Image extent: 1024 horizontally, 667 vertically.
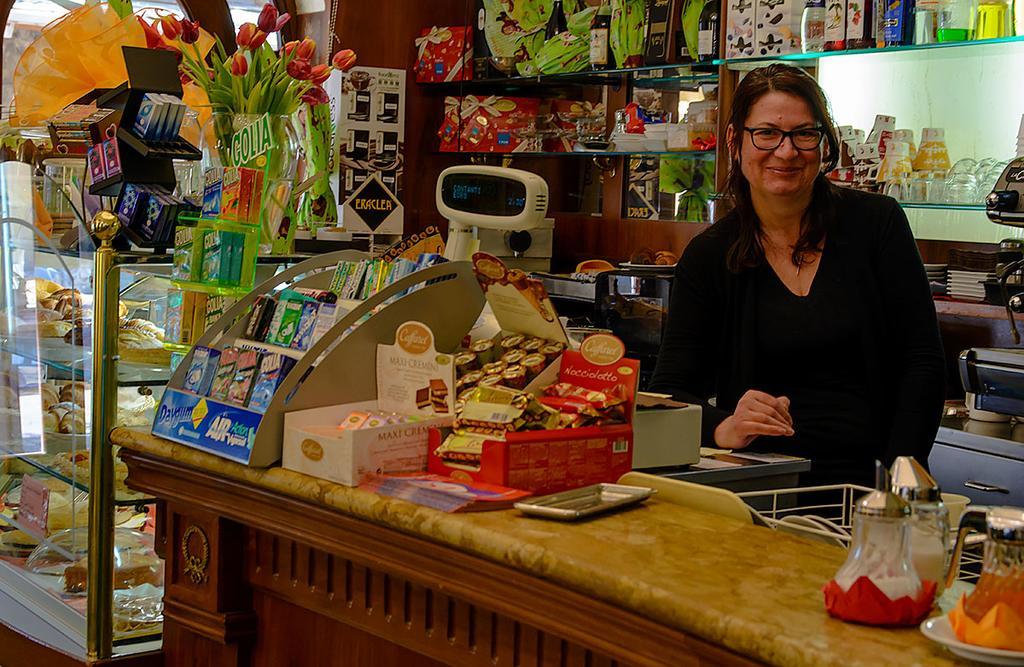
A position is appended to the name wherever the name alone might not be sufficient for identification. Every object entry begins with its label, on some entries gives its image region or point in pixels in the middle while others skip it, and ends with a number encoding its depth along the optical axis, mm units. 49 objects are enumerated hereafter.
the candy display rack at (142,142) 2580
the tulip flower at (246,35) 2811
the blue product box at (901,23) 4047
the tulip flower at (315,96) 2965
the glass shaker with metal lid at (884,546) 1197
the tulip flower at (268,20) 2959
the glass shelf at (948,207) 3904
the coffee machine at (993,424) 3324
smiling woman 2480
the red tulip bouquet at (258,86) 2754
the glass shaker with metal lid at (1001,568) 1129
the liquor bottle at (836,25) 4184
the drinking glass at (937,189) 4023
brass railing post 2418
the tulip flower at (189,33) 2871
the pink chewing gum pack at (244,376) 1962
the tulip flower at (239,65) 2783
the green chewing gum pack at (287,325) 2025
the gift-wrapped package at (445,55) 5910
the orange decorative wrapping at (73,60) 3311
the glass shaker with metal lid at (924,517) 1232
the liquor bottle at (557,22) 5531
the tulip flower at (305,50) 2896
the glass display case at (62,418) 2523
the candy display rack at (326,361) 1897
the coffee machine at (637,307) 4664
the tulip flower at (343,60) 3123
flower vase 2625
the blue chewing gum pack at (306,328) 1981
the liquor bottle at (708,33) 4781
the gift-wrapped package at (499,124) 5754
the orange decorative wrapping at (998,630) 1104
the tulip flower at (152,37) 2834
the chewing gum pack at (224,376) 2014
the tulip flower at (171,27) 2844
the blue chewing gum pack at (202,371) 2066
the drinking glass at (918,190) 4074
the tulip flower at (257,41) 2814
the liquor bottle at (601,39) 5273
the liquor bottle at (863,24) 4141
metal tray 1589
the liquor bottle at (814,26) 4246
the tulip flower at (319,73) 2920
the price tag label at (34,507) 2811
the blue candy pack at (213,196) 2391
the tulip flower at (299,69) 2844
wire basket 1599
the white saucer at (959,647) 1096
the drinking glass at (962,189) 3949
